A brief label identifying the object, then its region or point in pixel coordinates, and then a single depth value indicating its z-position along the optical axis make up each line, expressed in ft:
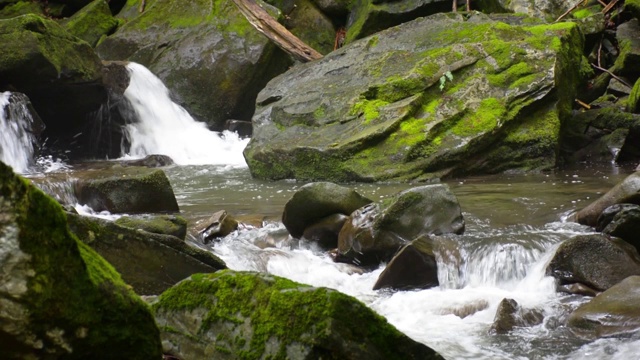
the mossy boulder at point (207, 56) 117.29
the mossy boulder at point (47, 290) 15.20
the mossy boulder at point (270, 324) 20.10
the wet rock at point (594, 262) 40.29
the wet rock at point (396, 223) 48.16
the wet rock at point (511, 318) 36.27
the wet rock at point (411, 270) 44.01
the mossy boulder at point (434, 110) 76.02
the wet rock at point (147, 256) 36.47
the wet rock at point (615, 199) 47.44
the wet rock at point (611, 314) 33.60
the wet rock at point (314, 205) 52.75
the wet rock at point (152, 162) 95.61
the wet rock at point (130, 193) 59.93
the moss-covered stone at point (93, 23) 126.00
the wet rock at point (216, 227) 53.83
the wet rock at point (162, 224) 46.37
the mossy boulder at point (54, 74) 87.66
